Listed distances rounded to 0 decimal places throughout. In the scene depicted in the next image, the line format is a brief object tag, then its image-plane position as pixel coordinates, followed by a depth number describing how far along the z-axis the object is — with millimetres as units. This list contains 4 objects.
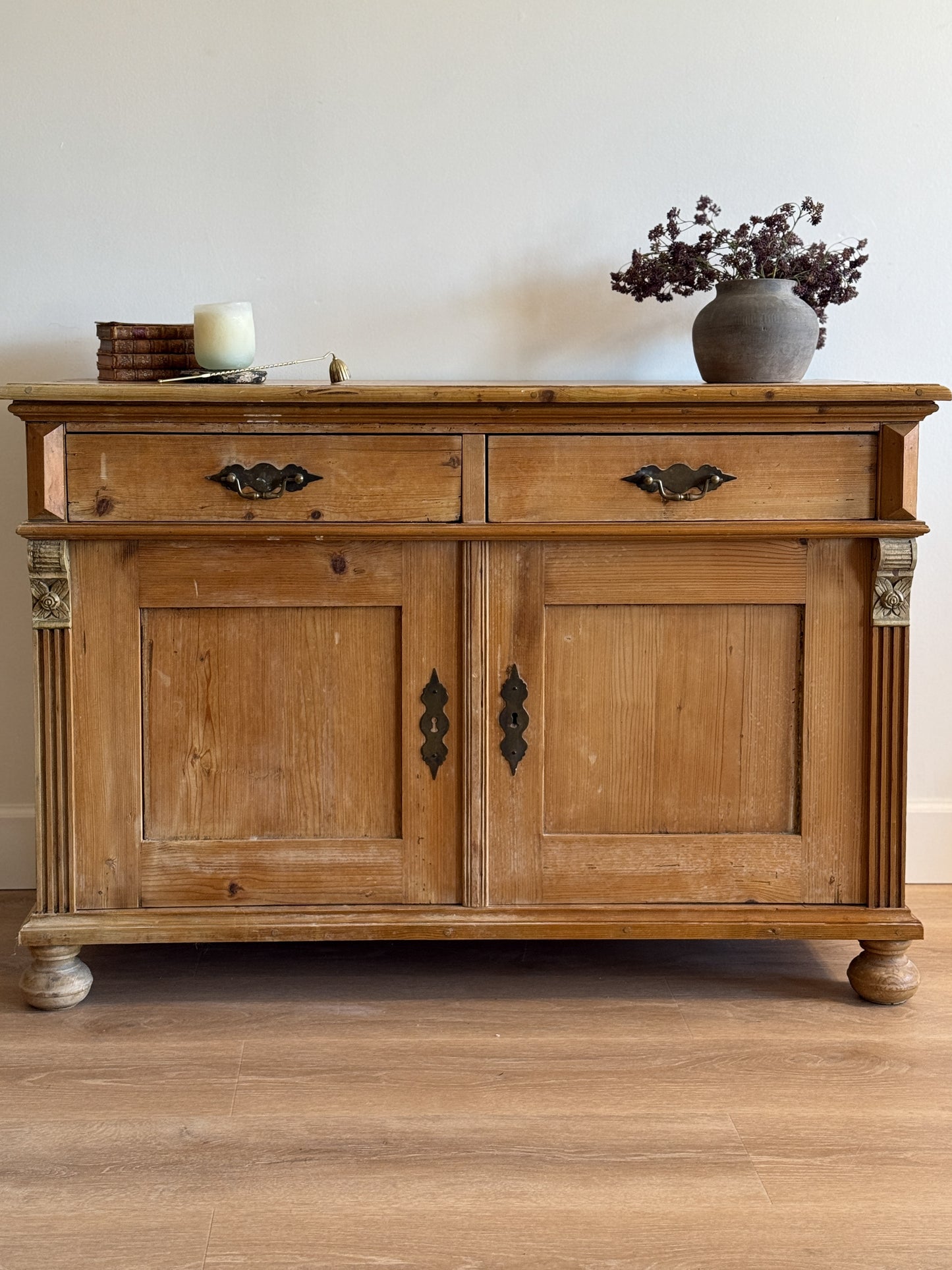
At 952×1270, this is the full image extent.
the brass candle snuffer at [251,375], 1890
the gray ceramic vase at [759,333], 1899
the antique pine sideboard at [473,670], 1810
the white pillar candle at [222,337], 1944
